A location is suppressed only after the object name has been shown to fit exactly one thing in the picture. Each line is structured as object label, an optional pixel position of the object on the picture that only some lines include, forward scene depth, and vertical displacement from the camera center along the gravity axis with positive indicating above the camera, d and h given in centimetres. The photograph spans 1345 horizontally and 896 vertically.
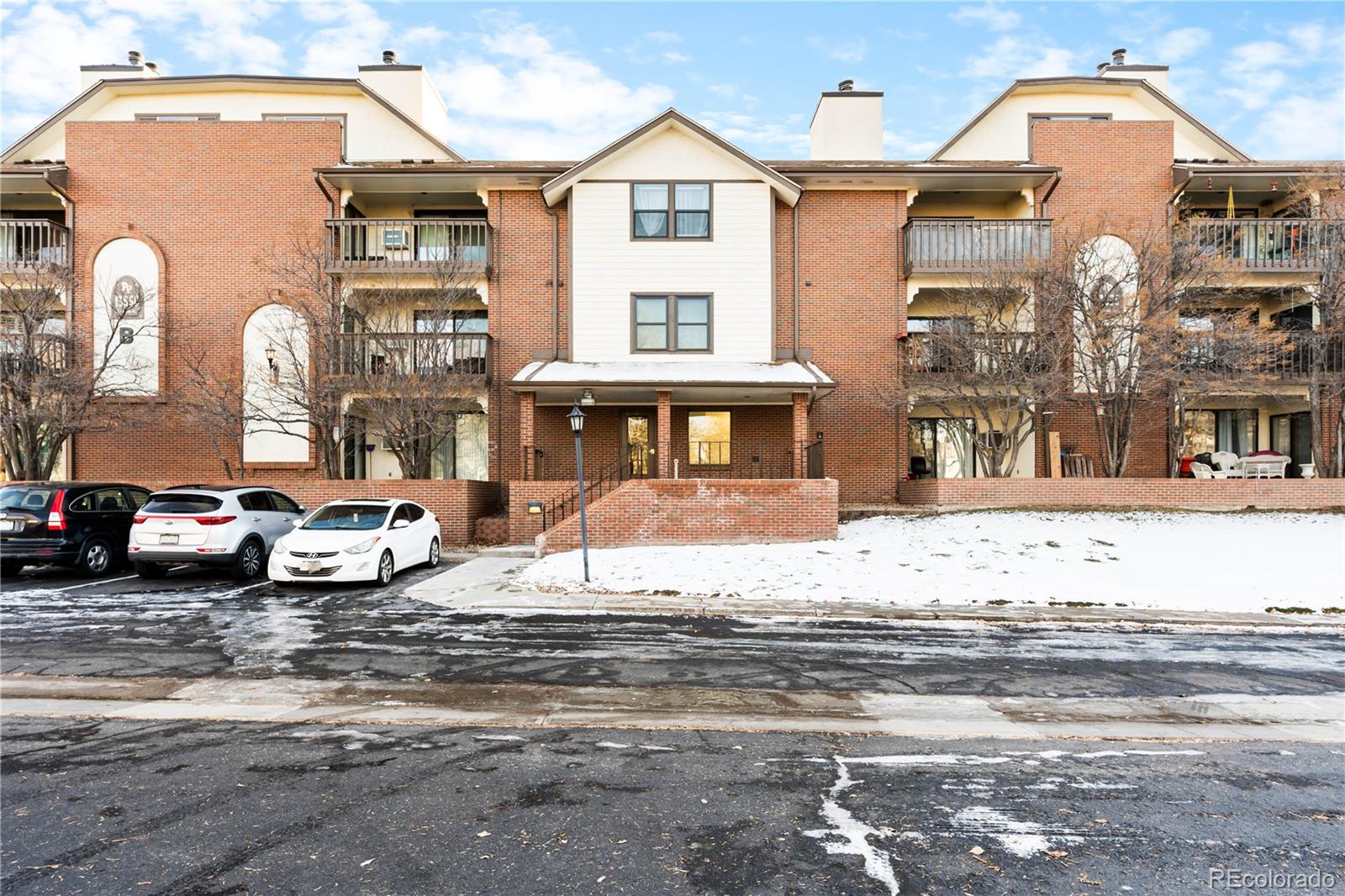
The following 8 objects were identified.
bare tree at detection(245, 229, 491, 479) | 1972 +229
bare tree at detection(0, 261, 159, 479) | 1917 +215
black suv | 1319 -148
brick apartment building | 2122 +507
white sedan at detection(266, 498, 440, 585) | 1284 -177
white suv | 1332 -156
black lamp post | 1347 +31
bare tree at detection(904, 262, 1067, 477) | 1898 +209
